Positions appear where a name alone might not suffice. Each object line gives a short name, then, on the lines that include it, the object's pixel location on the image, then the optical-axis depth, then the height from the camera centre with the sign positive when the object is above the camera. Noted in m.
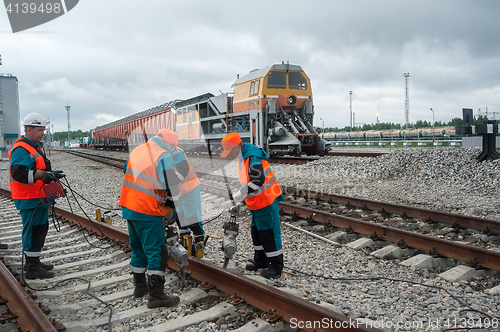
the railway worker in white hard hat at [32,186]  3.98 -0.39
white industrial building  57.78 +7.94
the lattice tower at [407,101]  48.87 +5.78
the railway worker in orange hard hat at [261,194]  3.96 -0.55
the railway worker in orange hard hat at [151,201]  3.28 -0.49
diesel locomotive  13.85 +1.42
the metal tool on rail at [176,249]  3.52 -1.03
